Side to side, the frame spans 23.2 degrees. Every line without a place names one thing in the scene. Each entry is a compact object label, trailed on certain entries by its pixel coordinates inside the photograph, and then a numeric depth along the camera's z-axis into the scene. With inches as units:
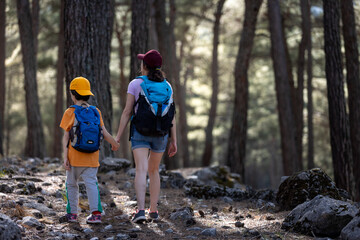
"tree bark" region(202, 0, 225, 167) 1371.6
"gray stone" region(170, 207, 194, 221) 442.0
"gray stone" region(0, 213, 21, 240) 306.8
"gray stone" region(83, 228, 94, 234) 373.9
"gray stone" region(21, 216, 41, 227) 369.9
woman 404.8
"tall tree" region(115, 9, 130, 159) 1593.0
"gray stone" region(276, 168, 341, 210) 479.4
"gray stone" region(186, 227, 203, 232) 400.1
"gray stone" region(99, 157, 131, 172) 688.1
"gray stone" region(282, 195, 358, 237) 365.9
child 393.1
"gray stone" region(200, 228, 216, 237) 378.4
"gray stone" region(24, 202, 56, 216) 425.8
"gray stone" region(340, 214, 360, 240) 332.4
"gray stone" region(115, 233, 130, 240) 357.9
